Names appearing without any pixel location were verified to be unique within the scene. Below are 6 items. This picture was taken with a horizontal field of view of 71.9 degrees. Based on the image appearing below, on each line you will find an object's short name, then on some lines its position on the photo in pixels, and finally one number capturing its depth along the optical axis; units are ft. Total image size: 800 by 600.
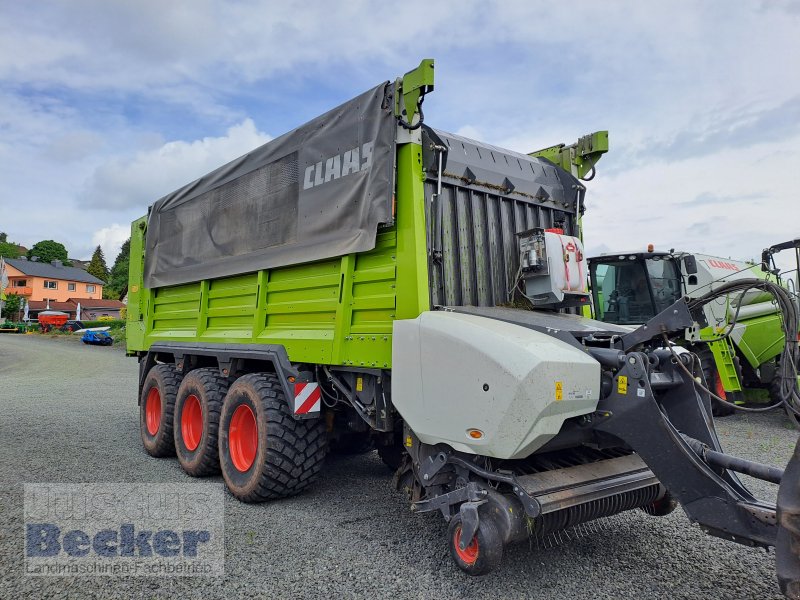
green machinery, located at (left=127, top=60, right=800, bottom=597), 9.05
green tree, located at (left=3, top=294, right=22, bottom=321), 170.09
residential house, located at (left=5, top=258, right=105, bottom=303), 199.93
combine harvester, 26.63
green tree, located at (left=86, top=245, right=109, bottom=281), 265.34
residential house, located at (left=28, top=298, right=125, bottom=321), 188.55
